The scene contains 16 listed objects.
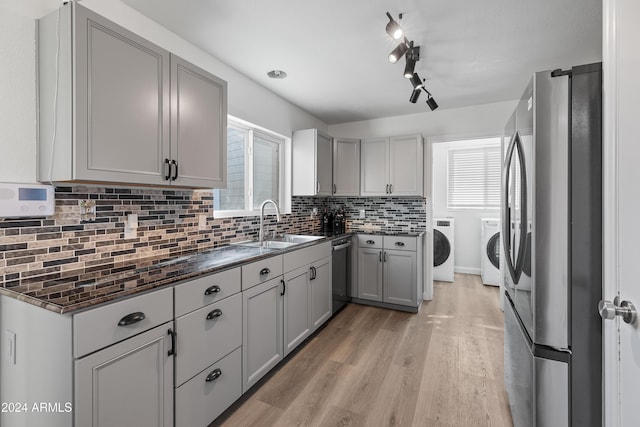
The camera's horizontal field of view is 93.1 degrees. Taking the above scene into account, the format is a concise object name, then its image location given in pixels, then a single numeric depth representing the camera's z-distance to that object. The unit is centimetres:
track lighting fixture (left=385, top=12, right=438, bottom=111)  172
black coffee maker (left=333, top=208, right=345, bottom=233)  415
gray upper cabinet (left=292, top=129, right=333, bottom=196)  346
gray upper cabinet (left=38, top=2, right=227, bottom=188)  130
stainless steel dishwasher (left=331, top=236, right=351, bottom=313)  324
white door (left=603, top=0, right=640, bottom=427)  81
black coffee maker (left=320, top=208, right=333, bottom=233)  420
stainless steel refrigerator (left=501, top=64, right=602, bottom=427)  115
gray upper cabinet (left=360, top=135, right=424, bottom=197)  363
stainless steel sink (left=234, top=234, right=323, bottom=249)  268
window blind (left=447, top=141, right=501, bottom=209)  505
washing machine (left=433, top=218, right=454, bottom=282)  486
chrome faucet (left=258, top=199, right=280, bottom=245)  270
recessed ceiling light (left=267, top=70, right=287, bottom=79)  267
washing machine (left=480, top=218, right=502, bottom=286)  457
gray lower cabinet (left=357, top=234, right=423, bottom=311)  343
